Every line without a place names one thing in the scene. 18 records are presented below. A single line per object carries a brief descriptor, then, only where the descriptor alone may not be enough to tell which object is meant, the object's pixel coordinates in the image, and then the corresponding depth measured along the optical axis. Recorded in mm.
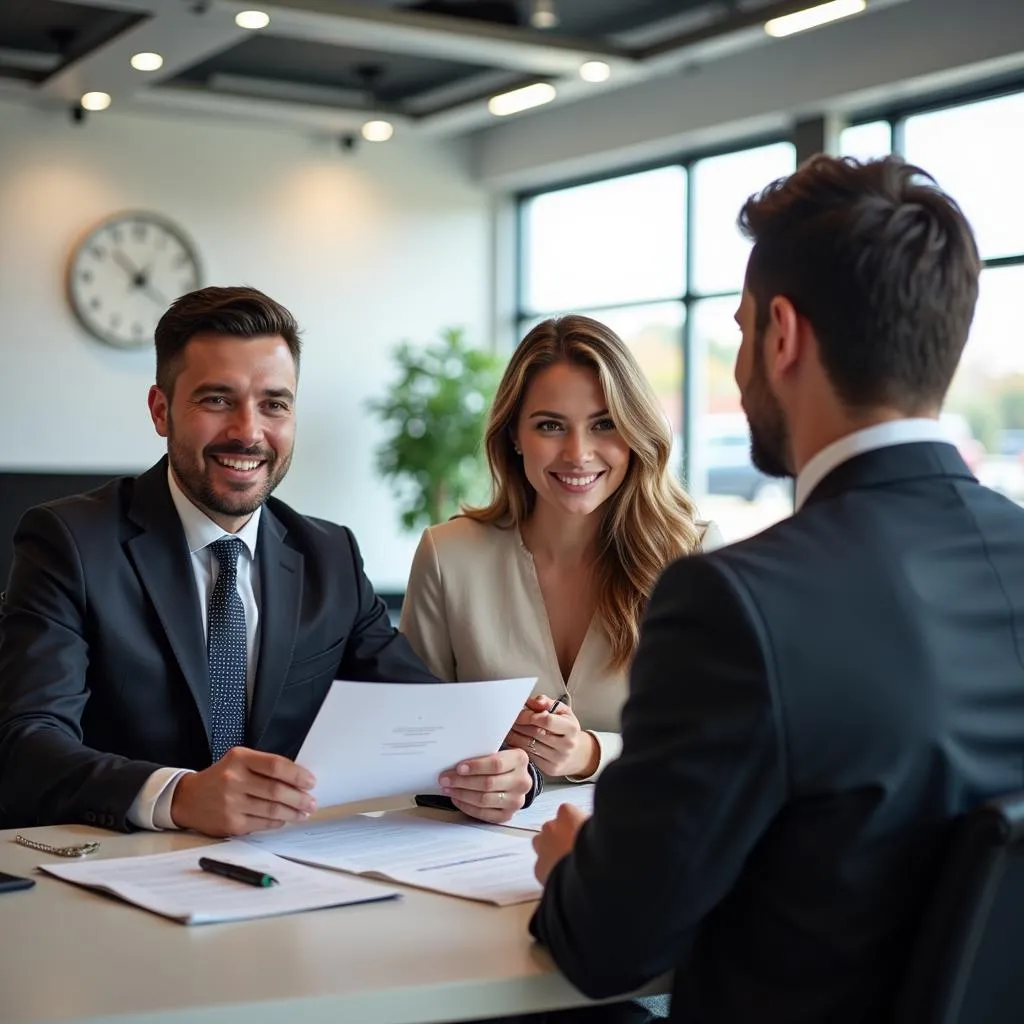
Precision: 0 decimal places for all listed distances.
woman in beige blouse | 2828
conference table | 1261
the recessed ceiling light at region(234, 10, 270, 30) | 6121
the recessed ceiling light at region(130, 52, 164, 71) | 6902
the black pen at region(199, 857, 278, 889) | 1608
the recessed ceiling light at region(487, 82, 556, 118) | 7566
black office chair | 1134
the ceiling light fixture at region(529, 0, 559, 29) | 6609
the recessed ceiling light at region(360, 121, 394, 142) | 8516
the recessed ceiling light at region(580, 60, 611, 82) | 7012
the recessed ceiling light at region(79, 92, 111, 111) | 7691
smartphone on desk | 1612
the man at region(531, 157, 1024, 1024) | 1187
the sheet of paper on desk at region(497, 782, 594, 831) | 2008
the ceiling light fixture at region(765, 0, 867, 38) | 6031
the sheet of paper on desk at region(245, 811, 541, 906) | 1642
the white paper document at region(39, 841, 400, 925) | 1515
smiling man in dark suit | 1992
